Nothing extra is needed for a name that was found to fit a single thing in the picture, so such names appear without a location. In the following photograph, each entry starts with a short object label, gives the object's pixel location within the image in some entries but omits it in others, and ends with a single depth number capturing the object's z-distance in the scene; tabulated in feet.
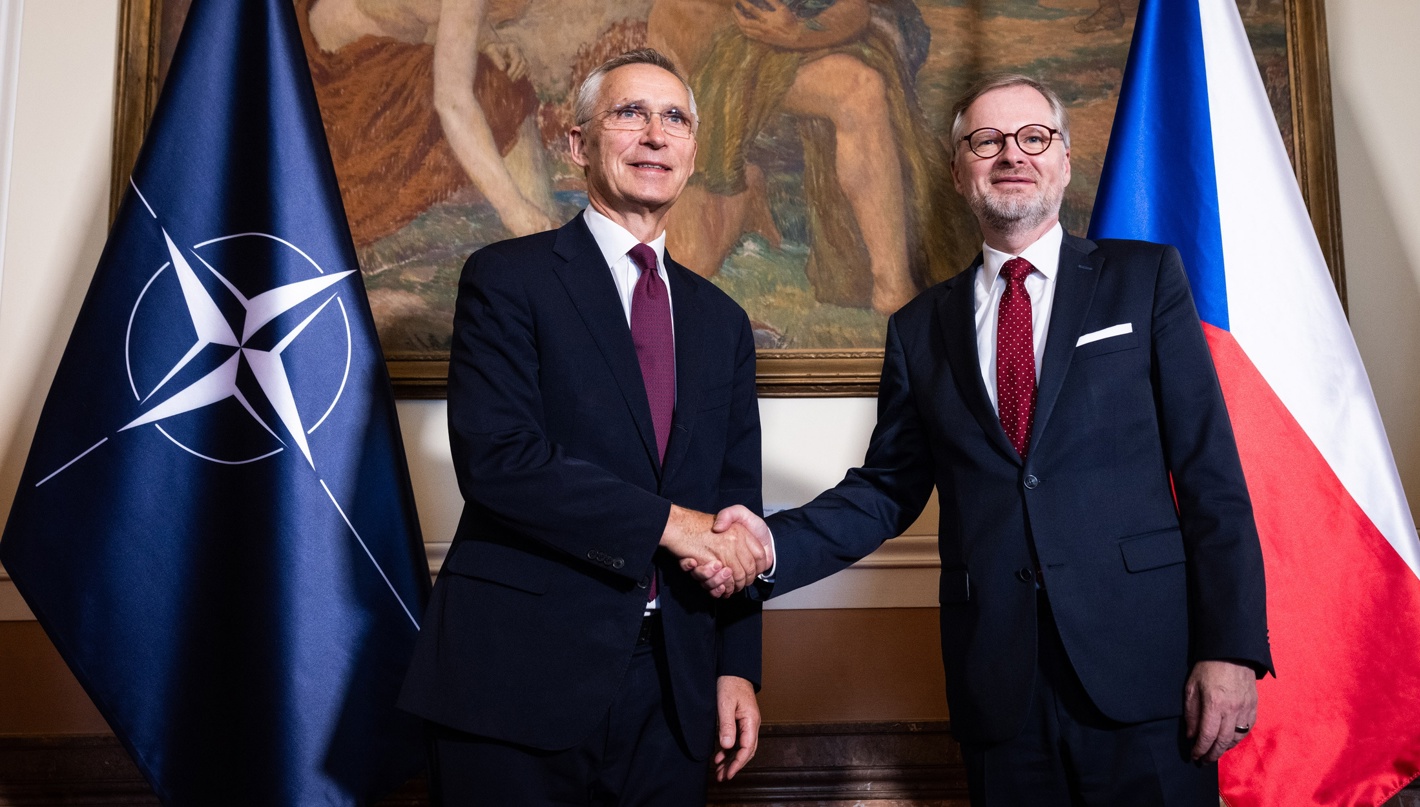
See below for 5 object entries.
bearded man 5.30
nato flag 6.95
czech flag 6.88
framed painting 9.21
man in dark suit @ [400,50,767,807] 5.18
